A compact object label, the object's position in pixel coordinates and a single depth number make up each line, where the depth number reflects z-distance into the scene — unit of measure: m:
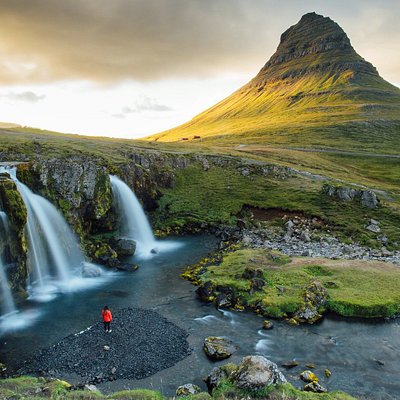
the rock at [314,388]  22.84
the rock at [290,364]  26.48
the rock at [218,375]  22.36
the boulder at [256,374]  19.81
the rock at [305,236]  58.66
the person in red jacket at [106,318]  31.30
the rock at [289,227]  62.24
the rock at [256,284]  38.42
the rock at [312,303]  33.88
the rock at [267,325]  32.36
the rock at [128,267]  48.78
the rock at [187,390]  22.22
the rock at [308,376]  24.47
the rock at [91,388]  22.29
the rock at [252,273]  41.06
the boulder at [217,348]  27.47
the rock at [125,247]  55.16
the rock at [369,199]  70.31
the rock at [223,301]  36.82
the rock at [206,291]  38.41
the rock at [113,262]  49.59
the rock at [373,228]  61.59
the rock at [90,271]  46.72
